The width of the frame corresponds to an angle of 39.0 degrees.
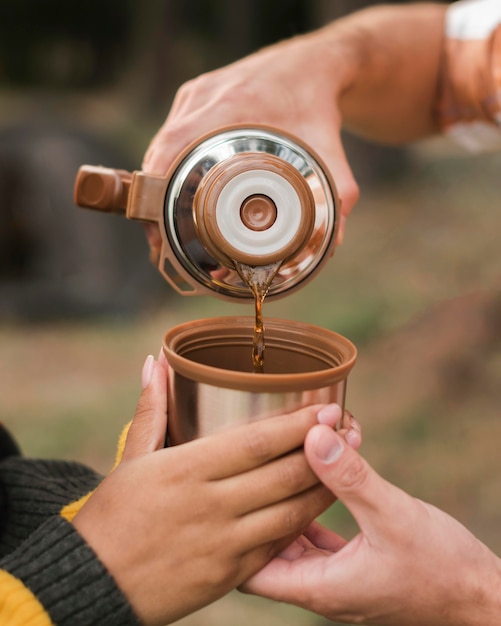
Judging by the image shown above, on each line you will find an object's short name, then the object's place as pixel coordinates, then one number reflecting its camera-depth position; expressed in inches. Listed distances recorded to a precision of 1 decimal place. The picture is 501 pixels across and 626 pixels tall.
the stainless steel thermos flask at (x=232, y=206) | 28.7
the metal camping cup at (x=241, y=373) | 27.0
